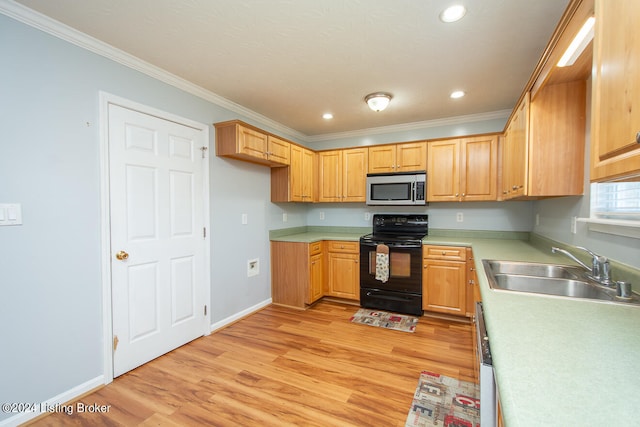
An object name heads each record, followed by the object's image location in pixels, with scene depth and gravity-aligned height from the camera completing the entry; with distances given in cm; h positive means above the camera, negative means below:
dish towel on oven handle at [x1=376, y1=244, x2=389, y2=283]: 343 -66
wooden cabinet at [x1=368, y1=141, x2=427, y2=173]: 360 +67
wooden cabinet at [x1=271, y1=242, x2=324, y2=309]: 356 -84
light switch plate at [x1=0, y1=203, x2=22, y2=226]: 161 -4
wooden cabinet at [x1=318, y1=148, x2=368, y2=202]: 394 +48
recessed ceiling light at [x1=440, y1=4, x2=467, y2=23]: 164 +117
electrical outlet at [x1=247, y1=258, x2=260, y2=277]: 344 -73
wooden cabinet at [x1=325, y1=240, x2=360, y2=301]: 369 -81
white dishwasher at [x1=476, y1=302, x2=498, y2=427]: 101 -69
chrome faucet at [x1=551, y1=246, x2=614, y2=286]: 146 -32
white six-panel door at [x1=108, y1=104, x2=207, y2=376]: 215 -23
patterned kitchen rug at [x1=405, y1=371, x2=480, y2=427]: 170 -127
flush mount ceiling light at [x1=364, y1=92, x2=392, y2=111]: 283 +109
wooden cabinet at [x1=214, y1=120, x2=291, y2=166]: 285 +70
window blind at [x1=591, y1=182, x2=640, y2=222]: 143 +5
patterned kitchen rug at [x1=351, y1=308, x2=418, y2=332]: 306 -127
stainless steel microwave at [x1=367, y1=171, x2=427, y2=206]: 355 +26
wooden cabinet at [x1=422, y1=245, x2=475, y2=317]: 312 -82
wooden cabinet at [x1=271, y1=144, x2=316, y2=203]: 372 +39
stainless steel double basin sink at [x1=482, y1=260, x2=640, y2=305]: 146 -42
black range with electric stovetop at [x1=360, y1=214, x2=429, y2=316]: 332 -78
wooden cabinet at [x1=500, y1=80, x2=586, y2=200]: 181 +46
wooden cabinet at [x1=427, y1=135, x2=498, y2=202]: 328 +48
